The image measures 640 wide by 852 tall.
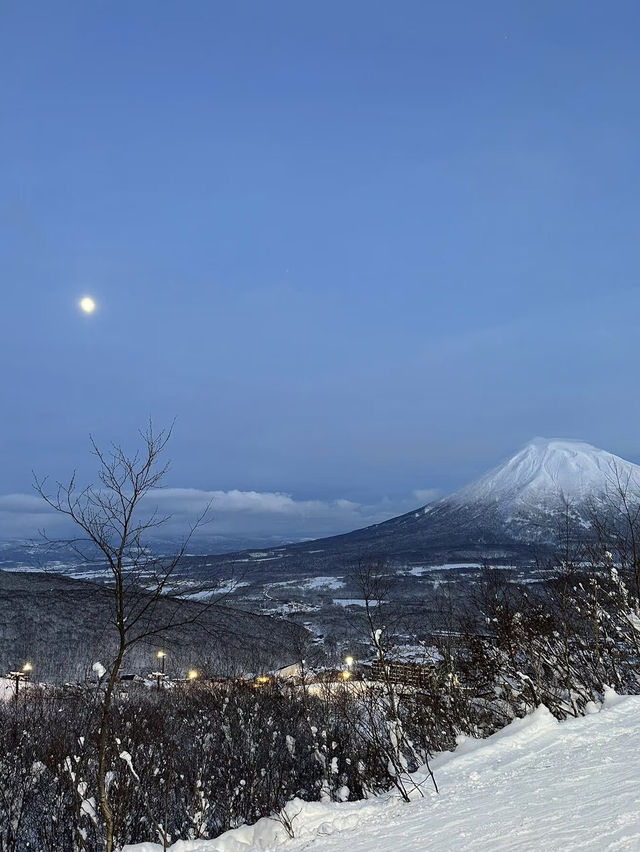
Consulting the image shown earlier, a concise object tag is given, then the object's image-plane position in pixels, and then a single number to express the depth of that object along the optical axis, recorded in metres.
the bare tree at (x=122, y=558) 9.57
